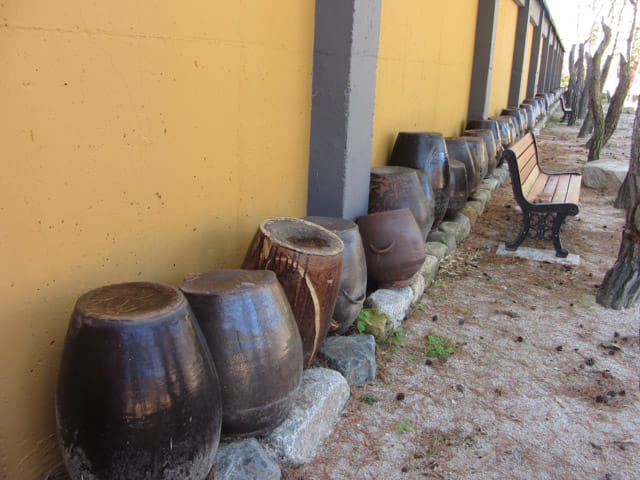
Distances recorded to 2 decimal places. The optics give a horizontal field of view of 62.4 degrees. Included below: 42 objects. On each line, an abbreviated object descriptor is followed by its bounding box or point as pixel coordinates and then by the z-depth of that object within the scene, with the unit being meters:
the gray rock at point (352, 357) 2.87
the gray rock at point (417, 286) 3.95
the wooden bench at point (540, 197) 5.11
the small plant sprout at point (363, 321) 3.21
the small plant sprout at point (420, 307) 3.96
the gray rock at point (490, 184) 7.67
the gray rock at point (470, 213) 6.19
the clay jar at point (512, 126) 9.65
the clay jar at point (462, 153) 5.96
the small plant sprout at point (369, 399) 2.78
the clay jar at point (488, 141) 7.54
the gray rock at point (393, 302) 3.51
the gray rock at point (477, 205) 6.53
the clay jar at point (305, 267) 2.40
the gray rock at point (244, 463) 1.98
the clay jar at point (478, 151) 6.45
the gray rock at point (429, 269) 4.30
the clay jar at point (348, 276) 2.96
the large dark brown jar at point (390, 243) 3.63
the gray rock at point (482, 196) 6.95
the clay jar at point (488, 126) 8.34
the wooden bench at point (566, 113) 20.95
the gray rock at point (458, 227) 5.43
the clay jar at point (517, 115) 11.63
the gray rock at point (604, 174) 8.37
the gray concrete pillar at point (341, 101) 3.40
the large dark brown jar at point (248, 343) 1.96
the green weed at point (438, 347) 3.33
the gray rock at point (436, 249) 4.71
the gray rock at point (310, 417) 2.20
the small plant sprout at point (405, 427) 2.59
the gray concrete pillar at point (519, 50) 13.36
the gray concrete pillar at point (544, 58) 21.95
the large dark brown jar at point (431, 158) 4.81
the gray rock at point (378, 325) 3.29
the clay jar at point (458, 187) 5.58
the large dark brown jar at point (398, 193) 4.07
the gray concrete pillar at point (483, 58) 8.47
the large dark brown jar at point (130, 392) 1.58
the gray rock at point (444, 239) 5.07
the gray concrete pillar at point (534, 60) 18.32
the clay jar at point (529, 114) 13.87
